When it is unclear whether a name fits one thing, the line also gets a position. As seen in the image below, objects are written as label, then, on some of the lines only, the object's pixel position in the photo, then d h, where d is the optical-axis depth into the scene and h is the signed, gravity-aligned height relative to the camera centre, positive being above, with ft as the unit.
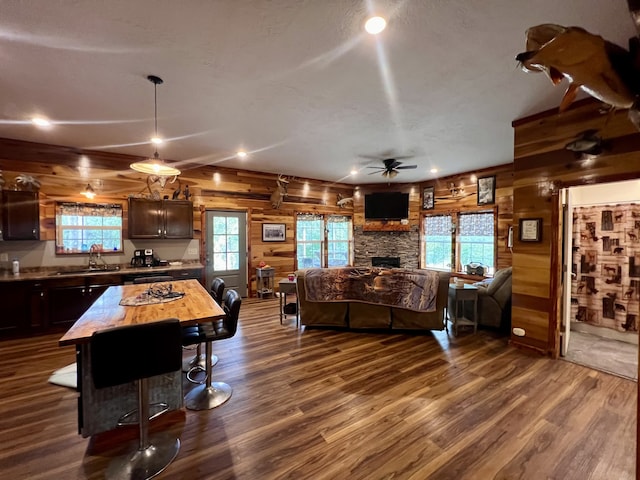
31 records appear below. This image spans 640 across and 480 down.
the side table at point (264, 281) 20.38 -3.31
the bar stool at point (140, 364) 5.18 -2.49
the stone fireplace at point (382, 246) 24.52 -0.87
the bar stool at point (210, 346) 7.95 -3.25
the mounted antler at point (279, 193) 20.80 +3.30
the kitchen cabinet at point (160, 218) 16.20 +1.11
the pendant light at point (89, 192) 15.26 +2.46
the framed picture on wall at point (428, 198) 23.11 +3.17
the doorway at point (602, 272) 11.05 -1.67
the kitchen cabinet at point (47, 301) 12.41 -2.97
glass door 19.21 -0.80
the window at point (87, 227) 14.96 +0.54
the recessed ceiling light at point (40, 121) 11.37 +4.80
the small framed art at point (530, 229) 10.91 +0.27
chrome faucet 15.51 -0.95
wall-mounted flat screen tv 23.90 +2.66
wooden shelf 24.23 +0.80
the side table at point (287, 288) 14.71 -2.70
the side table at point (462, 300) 13.15 -3.13
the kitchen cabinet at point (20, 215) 13.29 +1.07
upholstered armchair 13.26 -3.18
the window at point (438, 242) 22.25 -0.47
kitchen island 6.39 -2.90
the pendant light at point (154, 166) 9.30 +2.38
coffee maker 16.25 -1.29
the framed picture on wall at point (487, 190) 19.26 +3.20
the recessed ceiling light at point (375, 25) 6.11 +4.73
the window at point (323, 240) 23.36 -0.31
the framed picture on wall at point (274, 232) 21.31 +0.35
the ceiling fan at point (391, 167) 16.98 +4.26
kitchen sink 13.82 -1.75
